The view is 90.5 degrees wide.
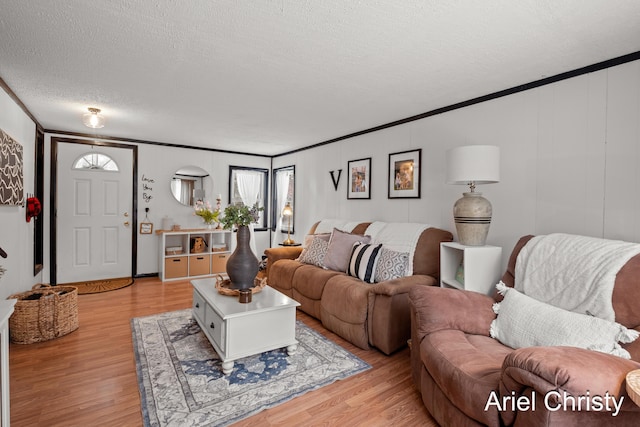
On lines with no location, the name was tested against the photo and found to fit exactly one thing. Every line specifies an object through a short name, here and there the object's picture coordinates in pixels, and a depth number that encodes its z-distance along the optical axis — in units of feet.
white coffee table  7.36
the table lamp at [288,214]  16.63
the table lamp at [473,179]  7.65
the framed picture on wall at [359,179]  13.48
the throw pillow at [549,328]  4.87
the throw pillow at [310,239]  12.80
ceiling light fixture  10.96
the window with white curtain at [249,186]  19.40
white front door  14.98
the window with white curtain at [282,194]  19.10
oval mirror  17.66
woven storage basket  8.76
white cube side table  7.79
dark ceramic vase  8.63
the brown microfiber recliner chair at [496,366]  3.67
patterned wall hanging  8.06
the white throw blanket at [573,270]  5.44
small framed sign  16.72
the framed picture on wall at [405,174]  11.37
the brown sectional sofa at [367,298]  8.38
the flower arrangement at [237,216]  8.81
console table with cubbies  16.23
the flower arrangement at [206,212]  17.57
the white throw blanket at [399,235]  10.23
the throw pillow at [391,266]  9.44
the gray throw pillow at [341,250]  11.16
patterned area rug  6.06
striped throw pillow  9.80
